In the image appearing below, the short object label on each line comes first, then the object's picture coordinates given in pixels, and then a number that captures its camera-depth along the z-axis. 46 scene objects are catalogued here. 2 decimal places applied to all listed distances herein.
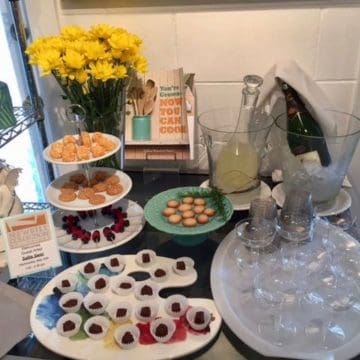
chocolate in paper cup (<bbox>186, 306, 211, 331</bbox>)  0.65
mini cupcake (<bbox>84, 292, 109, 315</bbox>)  0.68
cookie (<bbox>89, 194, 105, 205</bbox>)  0.81
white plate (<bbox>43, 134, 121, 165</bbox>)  0.79
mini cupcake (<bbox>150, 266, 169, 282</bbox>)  0.74
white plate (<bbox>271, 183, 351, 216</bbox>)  0.89
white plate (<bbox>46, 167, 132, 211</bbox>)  0.80
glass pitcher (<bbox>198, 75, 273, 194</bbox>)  0.94
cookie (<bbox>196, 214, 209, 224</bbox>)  0.82
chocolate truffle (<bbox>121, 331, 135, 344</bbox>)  0.63
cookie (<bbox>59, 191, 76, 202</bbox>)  0.83
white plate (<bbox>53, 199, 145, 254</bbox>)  0.84
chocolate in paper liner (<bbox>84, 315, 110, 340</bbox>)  0.65
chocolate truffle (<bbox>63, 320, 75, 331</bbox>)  0.66
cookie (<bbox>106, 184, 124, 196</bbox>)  0.84
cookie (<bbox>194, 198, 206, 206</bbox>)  0.87
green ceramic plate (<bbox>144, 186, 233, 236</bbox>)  0.80
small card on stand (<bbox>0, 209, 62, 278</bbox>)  0.74
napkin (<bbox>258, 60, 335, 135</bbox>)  0.89
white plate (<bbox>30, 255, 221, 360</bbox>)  0.62
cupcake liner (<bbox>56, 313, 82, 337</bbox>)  0.65
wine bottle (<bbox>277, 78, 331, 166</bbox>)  0.86
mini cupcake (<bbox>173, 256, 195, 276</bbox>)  0.75
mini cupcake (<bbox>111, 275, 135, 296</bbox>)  0.72
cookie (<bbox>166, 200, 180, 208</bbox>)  0.87
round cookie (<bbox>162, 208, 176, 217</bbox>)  0.85
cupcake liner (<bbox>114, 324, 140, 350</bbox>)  0.63
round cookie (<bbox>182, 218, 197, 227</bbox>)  0.81
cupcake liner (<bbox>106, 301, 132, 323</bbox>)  0.67
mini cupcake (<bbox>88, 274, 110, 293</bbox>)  0.73
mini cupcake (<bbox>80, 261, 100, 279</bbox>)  0.76
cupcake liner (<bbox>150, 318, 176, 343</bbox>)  0.64
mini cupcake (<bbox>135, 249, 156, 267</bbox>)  0.78
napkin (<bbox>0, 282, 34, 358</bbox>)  0.66
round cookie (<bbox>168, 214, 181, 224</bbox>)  0.83
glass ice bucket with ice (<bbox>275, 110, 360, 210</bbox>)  0.87
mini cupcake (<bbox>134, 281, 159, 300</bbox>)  0.71
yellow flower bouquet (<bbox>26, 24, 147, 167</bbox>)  0.83
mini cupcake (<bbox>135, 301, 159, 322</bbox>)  0.67
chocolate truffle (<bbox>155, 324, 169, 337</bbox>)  0.64
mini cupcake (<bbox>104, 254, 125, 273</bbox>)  0.77
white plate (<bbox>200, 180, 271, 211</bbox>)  0.91
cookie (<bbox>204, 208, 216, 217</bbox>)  0.84
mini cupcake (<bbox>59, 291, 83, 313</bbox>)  0.69
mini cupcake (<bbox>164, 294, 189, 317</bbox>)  0.67
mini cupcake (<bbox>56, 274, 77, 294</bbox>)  0.73
